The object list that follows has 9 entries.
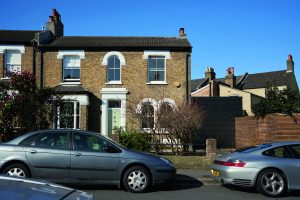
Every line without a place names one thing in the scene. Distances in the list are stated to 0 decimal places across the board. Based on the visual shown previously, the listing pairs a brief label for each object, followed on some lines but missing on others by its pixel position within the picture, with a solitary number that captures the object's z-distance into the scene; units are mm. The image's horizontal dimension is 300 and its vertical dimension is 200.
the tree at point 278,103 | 16859
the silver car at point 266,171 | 9578
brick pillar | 15141
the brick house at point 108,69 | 22297
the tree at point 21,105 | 14625
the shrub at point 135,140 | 16359
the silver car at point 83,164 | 9500
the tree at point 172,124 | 17297
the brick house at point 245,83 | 35675
